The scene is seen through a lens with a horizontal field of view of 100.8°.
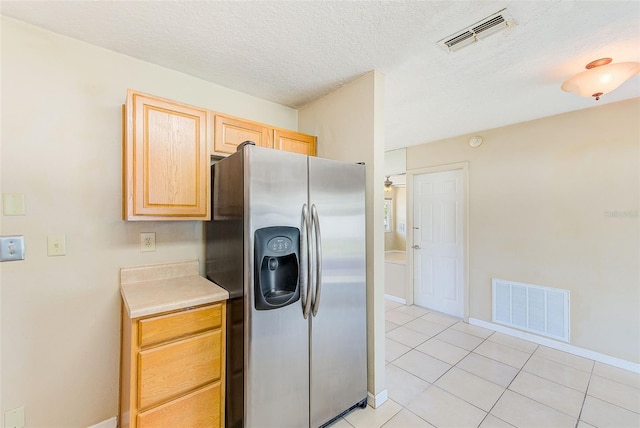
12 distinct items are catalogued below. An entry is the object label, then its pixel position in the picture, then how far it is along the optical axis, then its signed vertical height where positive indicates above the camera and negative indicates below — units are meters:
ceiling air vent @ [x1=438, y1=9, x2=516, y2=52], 1.44 +1.08
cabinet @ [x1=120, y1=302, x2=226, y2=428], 1.28 -0.79
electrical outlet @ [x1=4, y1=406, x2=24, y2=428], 1.43 -1.09
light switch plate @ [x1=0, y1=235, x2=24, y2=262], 1.43 -0.16
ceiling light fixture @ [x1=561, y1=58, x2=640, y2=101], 1.69 +0.91
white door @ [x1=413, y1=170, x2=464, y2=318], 3.57 -0.37
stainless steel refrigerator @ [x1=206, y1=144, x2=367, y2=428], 1.45 -0.40
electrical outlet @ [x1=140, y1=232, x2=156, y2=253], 1.83 -0.16
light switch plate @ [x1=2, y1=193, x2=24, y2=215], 1.44 +0.09
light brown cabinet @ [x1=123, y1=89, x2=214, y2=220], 1.55 +0.37
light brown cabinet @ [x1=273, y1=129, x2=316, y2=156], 2.20 +0.65
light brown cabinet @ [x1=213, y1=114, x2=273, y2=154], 1.89 +0.63
